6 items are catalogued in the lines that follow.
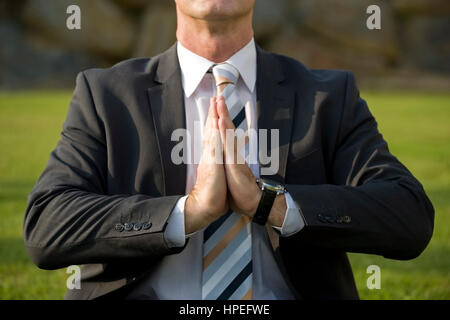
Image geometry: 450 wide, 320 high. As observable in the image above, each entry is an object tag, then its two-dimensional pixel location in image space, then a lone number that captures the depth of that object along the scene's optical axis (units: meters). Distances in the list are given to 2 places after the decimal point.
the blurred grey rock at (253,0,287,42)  19.28
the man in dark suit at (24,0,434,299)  2.10
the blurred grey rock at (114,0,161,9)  19.58
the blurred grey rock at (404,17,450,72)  20.12
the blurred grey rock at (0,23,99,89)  18.58
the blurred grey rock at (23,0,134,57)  19.00
